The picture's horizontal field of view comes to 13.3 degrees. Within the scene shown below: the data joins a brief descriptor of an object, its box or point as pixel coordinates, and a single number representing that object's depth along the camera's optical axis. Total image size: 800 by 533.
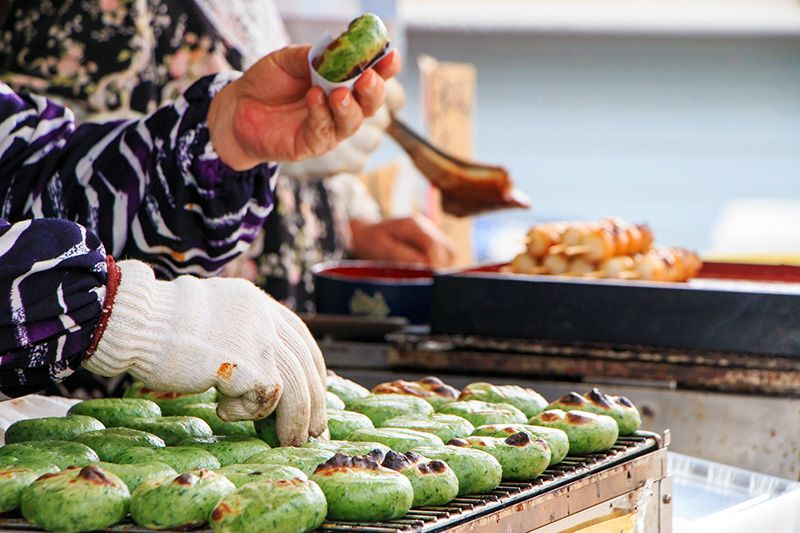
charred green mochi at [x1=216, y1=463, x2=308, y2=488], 2.13
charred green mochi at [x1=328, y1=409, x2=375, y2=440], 2.31
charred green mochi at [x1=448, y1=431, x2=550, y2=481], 2.22
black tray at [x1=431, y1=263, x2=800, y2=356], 2.94
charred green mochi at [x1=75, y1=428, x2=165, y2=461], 2.22
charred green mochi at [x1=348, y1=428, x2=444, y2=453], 2.25
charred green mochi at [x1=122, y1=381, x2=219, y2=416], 2.38
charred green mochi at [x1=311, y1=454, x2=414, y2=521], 2.11
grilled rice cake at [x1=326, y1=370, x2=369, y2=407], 2.44
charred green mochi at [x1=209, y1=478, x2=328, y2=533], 2.07
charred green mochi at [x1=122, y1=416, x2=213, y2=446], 2.28
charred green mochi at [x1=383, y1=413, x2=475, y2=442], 2.29
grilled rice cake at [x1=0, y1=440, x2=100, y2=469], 2.18
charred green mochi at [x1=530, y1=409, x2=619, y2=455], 2.29
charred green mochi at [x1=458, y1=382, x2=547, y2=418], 2.41
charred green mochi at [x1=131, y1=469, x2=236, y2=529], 2.09
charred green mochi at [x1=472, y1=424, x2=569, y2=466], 2.26
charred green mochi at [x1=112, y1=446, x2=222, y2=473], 2.19
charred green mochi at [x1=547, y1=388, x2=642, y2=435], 2.35
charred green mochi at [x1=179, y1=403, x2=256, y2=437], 2.31
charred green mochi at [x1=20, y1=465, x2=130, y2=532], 2.08
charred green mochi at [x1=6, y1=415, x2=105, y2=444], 2.27
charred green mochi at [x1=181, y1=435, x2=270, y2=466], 2.23
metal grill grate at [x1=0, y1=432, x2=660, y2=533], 2.10
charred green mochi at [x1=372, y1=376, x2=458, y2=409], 2.43
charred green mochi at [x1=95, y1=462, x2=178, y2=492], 2.14
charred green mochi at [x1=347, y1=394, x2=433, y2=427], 2.36
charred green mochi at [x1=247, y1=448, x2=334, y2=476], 2.19
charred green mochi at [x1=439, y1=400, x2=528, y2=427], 2.34
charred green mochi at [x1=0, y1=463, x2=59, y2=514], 2.12
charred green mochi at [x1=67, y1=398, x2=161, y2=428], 2.33
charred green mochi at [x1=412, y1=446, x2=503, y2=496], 2.18
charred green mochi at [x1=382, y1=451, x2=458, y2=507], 2.15
